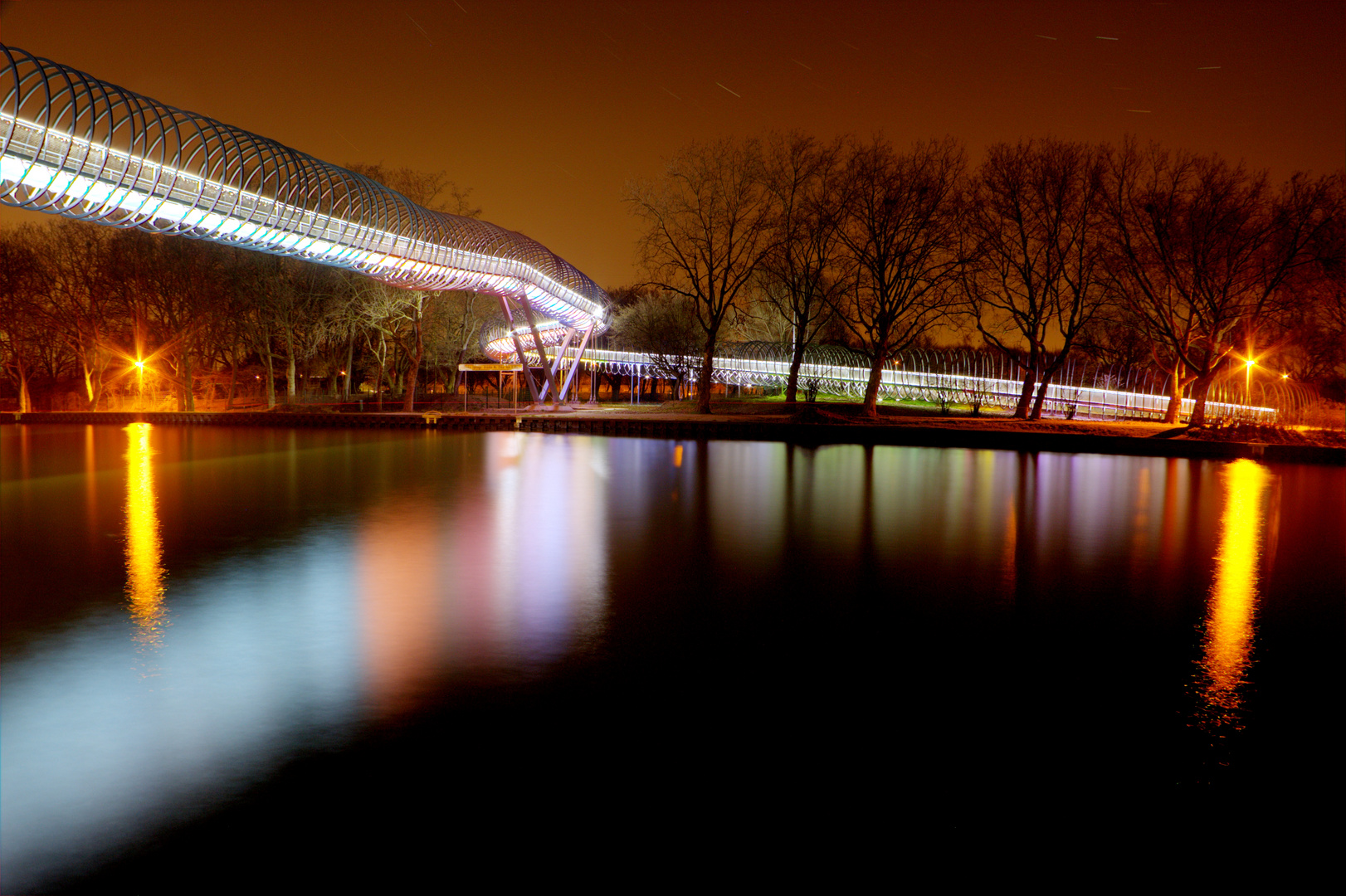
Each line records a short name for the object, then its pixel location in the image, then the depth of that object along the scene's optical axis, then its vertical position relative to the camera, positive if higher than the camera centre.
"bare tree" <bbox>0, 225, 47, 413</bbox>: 52.31 +5.26
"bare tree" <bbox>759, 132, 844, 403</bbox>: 44.53 +7.58
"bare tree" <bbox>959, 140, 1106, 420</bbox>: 40.69 +6.76
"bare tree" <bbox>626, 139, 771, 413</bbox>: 45.59 +7.14
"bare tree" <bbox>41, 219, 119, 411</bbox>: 52.81 +5.79
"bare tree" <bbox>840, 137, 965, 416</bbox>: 42.66 +6.94
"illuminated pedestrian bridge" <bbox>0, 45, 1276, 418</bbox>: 21.91 +5.42
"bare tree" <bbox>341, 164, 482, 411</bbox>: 47.84 +4.64
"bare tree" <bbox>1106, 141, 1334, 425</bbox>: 37.41 +5.92
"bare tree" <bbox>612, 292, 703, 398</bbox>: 70.19 +5.02
